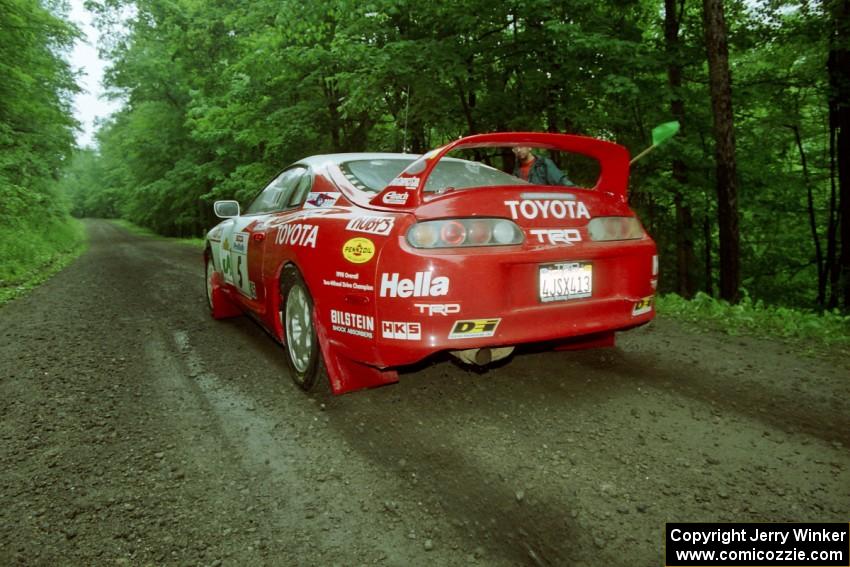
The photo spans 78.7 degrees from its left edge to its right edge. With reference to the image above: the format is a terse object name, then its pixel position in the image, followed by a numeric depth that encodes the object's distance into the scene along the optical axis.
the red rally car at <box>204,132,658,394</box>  2.49
